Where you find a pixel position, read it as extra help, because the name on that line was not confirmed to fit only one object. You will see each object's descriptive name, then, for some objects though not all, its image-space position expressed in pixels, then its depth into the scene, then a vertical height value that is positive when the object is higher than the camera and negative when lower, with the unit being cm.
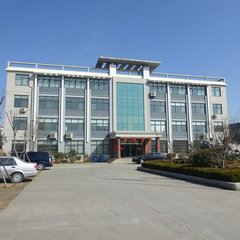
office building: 3328 +569
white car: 1257 -115
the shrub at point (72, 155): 3256 -132
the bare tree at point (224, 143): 1473 +10
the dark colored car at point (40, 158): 2109 -106
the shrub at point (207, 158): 1427 -79
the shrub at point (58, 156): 3186 -135
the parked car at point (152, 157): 2866 -139
